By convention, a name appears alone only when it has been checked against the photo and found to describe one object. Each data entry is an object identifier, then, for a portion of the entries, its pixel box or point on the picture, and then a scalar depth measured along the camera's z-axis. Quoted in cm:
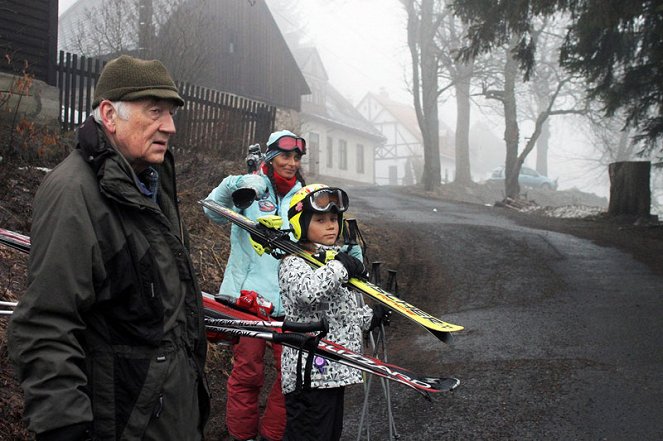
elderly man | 200
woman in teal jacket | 425
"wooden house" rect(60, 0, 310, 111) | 2869
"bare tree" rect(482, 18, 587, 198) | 2283
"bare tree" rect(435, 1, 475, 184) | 2998
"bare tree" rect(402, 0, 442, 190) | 2773
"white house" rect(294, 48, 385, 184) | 4362
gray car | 4028
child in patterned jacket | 336
